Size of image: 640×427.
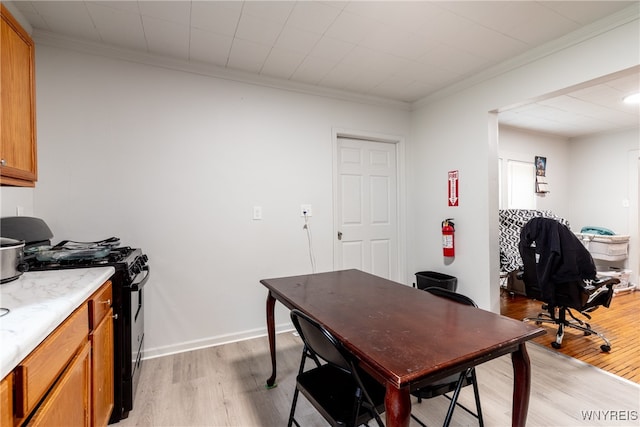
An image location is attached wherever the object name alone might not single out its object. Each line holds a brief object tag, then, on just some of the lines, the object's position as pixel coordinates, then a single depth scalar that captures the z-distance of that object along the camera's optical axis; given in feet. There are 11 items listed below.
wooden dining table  3.18
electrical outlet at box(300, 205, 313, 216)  10.44
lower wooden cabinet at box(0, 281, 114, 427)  2.61
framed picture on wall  16.66
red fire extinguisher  10.85
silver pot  4.13
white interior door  11.43
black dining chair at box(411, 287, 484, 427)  4.43
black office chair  8.39
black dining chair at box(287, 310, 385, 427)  3.85
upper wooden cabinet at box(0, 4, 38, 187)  4.64
